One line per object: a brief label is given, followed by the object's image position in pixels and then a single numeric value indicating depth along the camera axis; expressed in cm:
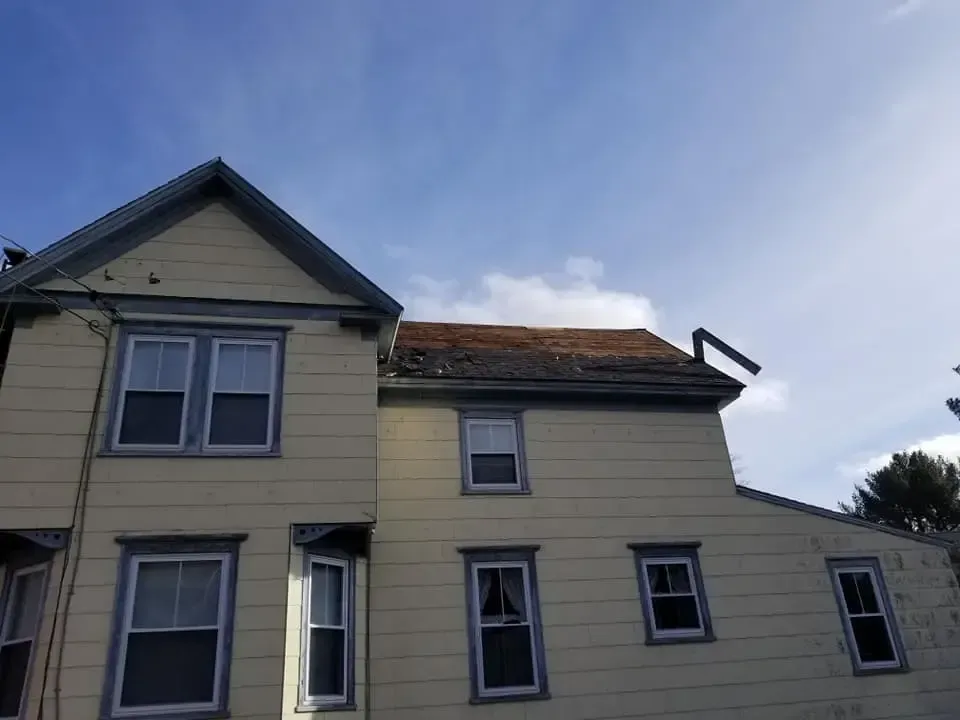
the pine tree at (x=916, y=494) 3312
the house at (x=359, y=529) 820
